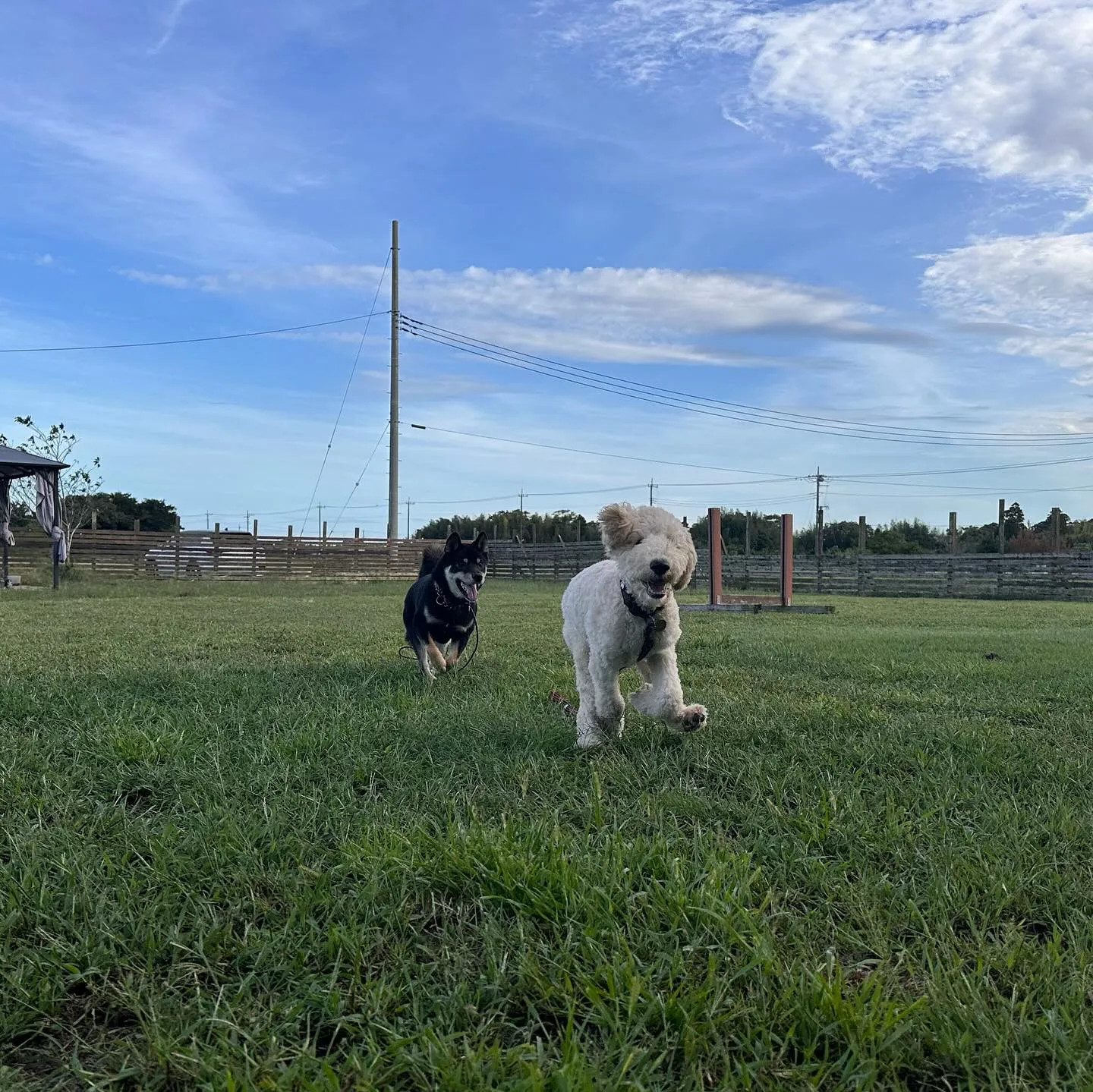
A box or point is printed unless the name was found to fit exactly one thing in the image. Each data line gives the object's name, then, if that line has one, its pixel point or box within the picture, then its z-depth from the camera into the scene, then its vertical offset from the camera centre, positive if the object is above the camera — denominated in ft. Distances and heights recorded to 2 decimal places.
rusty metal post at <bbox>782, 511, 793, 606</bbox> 52.85 +0.21
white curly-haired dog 13.69 -1.09
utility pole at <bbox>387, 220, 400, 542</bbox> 112.06 +9.38
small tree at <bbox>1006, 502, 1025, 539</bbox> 133.39 +6.07
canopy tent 67.77 +4.69
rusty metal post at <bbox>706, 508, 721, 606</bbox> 49.08 +0.25
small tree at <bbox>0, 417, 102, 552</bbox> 123.95 +8.07
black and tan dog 22.02 -1.34
